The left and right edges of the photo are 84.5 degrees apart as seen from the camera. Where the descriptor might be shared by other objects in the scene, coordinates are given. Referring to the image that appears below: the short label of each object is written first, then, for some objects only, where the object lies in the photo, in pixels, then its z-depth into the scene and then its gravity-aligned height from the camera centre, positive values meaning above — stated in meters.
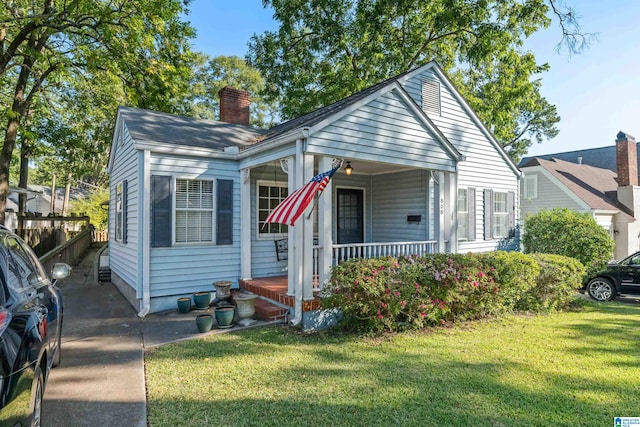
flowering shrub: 5.54 -1.18
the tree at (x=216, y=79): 29.55 +12.21
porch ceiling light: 8.21 +1.22
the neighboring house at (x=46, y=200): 34.36 +2.00
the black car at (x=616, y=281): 8.77 -1.49
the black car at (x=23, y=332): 1.96 -0.77
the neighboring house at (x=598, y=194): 15.22 +1.29
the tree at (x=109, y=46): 10.38 +5.63
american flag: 5.35 +0.32
